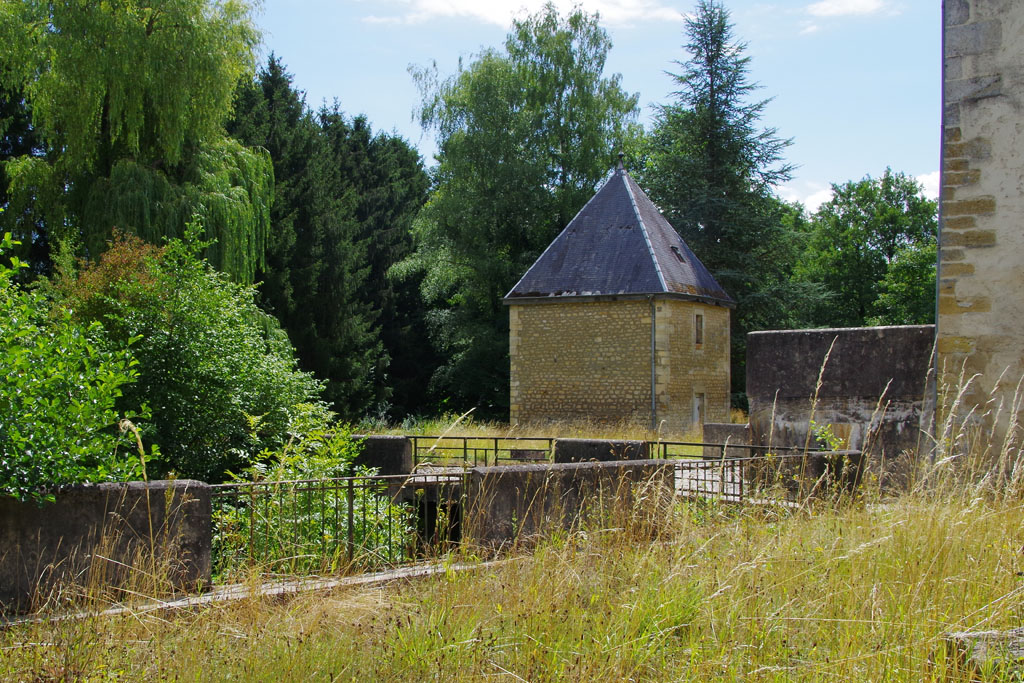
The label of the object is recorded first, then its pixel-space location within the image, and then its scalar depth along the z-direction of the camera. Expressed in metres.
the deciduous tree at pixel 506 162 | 29.62
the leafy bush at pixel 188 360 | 10.06
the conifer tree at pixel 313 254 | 23.70
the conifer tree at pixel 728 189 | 30.28
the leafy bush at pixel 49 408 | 5.33
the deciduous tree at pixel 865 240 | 44.31
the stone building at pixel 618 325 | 22.78
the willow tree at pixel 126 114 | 15.84
